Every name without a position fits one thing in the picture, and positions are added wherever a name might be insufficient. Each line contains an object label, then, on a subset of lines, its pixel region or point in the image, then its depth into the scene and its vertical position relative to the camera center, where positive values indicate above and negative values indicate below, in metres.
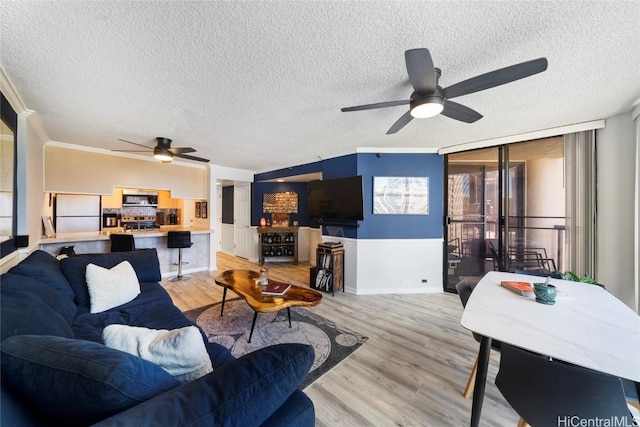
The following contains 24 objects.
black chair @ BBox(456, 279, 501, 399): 1.74 -0.92
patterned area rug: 2.23 -1.31
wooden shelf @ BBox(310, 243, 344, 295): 3.92 -0.95
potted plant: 2.26 -0.65
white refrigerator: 4.35 -0.01
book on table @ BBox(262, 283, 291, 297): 2.44 -0.83
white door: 6.39 -0.24
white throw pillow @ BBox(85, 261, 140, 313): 2.01 -0.67
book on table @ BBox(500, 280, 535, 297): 1.74 -0.59
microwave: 5.61 +0.33
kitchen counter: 3.64 -0.58
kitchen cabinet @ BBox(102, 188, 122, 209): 5.48 +0.29
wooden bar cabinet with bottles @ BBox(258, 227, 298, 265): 6.00 -0.83
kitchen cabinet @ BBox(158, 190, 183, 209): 6.32 +0.29
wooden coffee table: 2.21 -0.86
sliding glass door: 3.23 +0.04
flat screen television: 3.88 +0.24
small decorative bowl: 1.60 -0.56
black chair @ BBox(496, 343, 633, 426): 0.89 -0.74
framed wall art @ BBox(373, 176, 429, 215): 3.99 +0.33
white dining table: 1.05 -0.63
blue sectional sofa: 0.64 -0.54
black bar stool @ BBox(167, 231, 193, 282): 4.42 -0.52
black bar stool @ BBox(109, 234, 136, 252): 3.81 -0.48
